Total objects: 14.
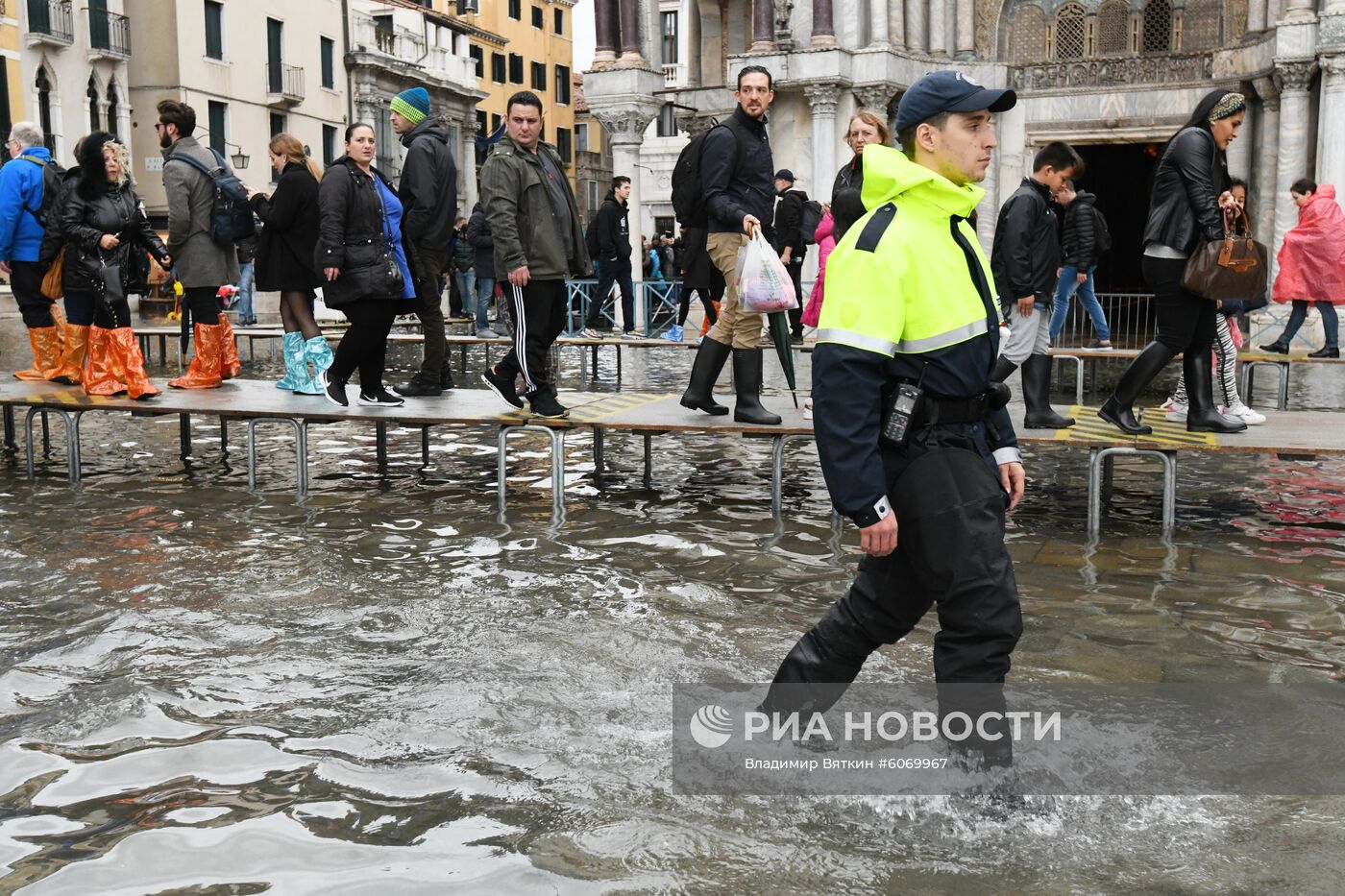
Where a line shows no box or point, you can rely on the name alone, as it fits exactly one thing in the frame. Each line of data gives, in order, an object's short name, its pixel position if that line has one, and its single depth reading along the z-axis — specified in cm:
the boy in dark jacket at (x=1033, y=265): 846
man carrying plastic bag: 818
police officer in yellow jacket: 379
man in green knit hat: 964
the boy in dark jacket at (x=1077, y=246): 1130
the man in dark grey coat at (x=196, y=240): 986
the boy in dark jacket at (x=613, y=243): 2006
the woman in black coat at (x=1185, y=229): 773
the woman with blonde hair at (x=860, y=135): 817
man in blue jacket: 1001
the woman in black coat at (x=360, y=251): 909
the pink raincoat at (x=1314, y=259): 1525
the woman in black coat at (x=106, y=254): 973
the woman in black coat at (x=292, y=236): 961
